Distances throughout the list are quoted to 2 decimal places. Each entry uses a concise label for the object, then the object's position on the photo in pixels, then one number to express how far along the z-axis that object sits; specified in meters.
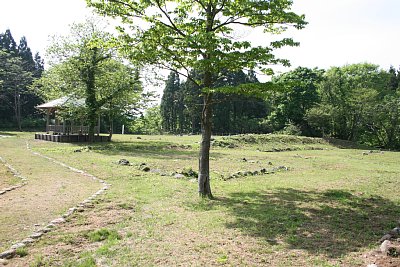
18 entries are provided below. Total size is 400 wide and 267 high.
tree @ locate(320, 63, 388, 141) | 36.59
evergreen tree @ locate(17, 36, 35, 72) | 54.71
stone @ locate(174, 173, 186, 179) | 10.67
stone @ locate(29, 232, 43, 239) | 5.09
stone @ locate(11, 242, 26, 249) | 4.67
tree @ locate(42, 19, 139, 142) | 23.36
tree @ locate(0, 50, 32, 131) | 44.84
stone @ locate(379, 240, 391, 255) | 4.22
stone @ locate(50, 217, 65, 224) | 5.85
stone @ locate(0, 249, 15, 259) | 4.38
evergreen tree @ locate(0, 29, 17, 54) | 55.60
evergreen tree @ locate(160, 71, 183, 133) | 52.47
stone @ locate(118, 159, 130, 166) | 13.33
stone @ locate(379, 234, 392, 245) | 4.77
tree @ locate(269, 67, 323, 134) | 41.81
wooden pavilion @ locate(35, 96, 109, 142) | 24.21
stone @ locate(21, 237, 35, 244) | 4.88
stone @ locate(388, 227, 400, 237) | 4.93
